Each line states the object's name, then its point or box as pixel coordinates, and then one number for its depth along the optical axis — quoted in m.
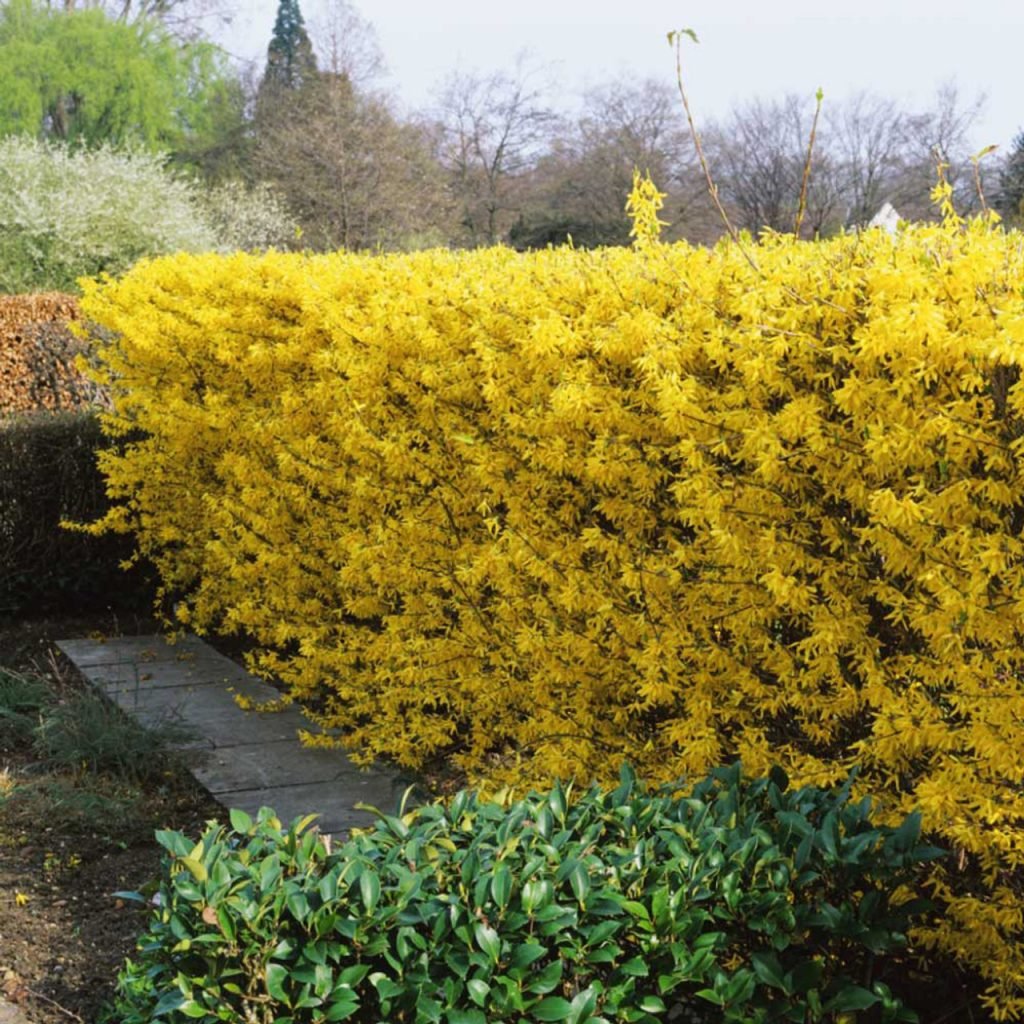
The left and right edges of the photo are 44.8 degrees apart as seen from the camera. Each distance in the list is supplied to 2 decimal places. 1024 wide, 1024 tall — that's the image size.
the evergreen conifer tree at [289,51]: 45.31
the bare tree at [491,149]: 39.66
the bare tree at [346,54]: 41.94
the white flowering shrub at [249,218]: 27.60
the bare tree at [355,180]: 30.52
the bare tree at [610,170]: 36.38
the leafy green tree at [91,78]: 42.41
